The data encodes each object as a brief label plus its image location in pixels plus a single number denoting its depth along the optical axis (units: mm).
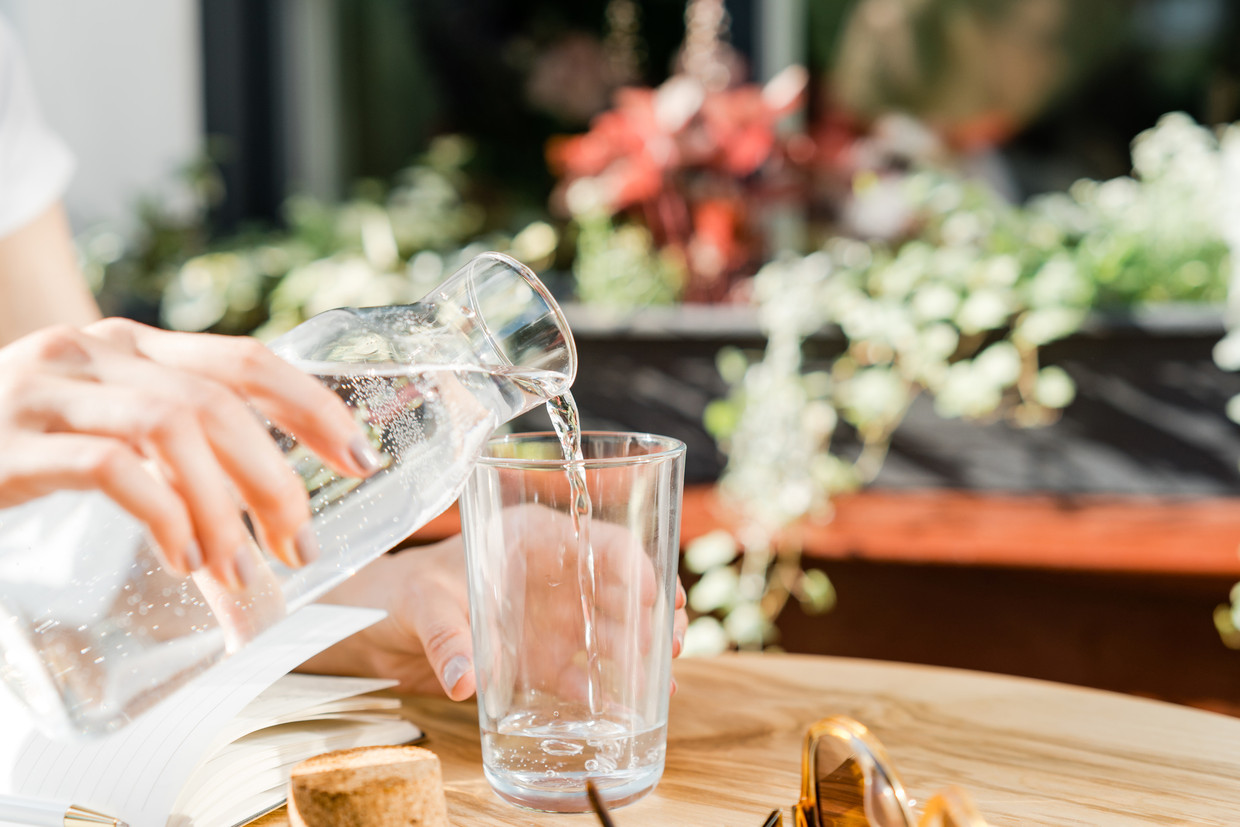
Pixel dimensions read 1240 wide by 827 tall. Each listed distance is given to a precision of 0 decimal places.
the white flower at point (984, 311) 1489
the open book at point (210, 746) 489
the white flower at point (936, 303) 1517
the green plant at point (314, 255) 1843
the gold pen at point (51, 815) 464
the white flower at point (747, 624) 1508
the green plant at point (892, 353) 1474
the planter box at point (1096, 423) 1433
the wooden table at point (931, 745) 537
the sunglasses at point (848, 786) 425
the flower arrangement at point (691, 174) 1758
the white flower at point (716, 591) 1509
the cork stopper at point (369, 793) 448
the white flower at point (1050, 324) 1441
